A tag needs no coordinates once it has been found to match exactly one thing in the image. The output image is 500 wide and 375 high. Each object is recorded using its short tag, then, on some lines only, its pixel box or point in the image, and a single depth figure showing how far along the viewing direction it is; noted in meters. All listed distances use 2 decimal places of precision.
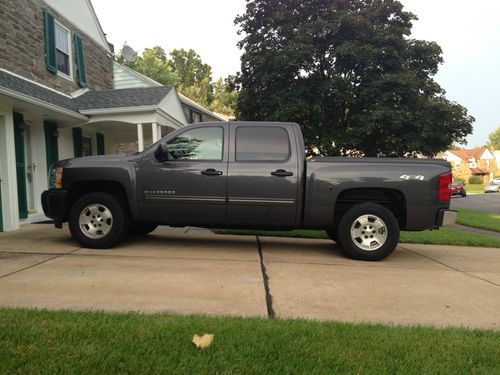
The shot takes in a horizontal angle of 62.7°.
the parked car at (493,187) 47.17
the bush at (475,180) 70.50
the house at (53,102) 8.33
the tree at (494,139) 118.75
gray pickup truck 5.80
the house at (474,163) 84.19
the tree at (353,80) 16.30
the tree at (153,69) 39.19
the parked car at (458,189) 37.19
